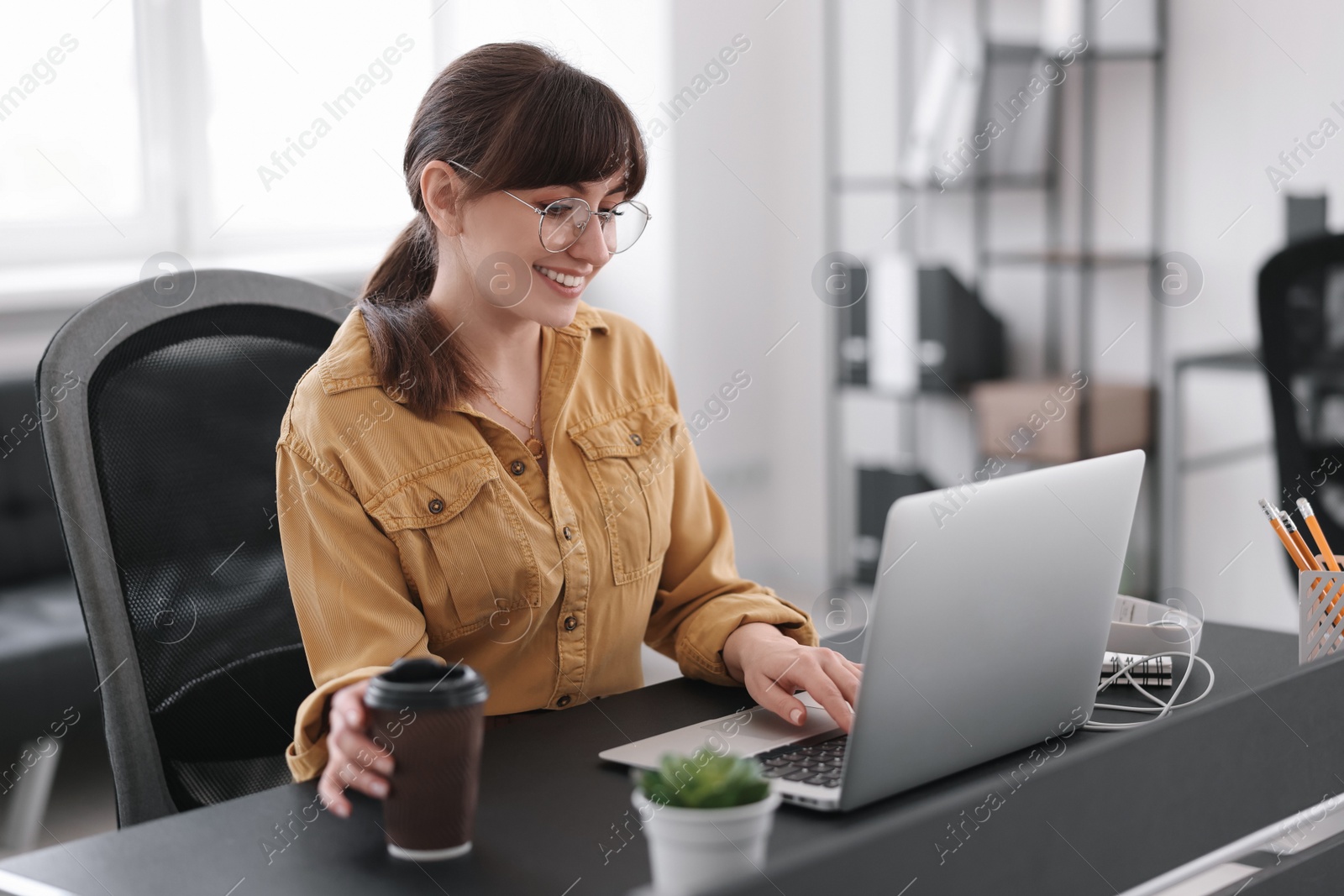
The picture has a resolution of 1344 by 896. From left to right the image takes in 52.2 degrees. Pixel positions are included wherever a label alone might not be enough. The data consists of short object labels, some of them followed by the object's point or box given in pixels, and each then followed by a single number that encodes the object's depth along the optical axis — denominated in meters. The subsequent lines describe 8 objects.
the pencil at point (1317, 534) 1.18
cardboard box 3.29
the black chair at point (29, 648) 2.46
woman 1.18
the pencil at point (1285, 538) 1.18
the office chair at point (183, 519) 1.23
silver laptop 0.85
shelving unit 3.31
